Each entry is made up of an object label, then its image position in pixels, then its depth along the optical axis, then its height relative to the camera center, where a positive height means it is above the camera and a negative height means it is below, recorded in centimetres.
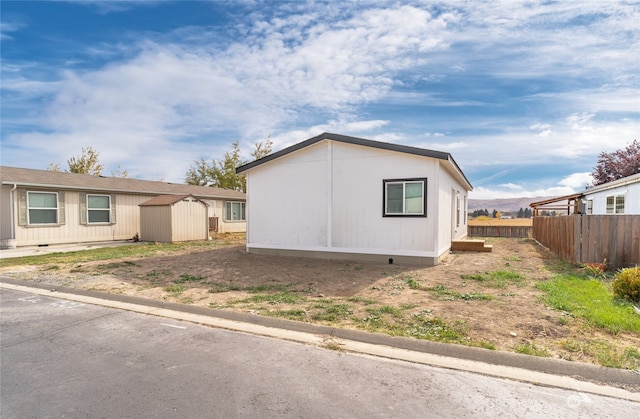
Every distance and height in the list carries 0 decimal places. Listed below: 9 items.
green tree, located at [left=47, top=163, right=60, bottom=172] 3578 +353
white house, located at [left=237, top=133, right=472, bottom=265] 972 -10
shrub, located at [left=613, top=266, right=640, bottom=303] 556 -152
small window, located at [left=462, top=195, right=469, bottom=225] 1910 -89
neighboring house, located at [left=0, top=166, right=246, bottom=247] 1420 -40
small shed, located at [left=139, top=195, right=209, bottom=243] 1728 -115
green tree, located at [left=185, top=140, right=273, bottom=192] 3788 +335
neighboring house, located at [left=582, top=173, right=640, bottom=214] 1165 +3
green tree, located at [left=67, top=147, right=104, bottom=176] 3441 +382
